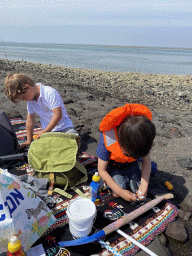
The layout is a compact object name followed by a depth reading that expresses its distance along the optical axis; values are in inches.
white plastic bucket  67.7
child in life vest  73.5
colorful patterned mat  71.6
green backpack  97.3
